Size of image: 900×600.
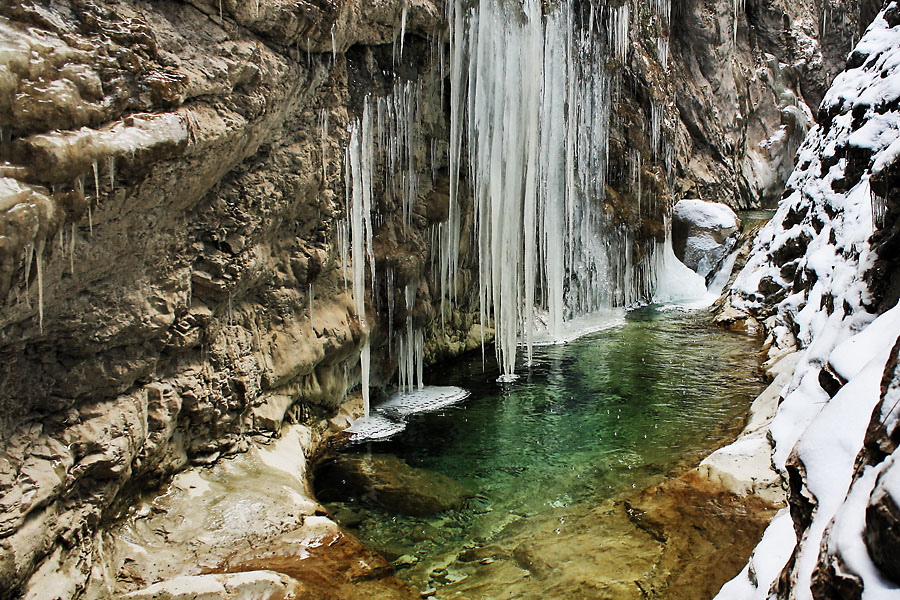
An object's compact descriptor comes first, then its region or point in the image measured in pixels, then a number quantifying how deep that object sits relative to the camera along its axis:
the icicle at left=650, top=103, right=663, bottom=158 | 20.09
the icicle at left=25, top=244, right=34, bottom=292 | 3.68
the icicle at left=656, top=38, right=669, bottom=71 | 21.28
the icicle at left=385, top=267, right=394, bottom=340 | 8.90
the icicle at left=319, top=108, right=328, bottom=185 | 7.16
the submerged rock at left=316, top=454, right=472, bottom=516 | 5.96
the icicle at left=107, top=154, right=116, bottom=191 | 4.17
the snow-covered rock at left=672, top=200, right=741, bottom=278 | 21.19
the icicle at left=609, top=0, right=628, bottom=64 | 17.88
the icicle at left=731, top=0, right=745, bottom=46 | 26.23
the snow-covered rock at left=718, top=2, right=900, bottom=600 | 1.76
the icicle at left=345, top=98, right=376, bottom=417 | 7.79
